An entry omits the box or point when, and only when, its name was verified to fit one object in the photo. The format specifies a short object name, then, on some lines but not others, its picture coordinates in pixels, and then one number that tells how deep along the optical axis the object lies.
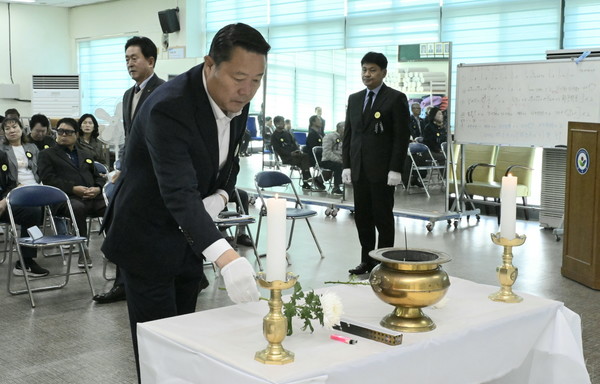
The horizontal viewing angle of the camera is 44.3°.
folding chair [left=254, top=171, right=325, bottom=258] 6.15
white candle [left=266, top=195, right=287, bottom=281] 1.53
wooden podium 5.17
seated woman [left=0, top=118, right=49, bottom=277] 5.64
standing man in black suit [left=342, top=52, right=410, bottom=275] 5.35
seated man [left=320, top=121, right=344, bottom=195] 9.23
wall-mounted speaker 12.88
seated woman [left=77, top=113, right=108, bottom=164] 7.65
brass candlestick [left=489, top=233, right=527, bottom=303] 2.12
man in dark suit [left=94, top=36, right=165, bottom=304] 4.44
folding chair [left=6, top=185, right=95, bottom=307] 4.89
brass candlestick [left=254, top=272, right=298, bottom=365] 1.53
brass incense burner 1.77
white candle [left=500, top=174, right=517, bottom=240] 2.17
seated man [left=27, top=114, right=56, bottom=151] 7.69
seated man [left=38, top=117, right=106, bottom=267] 5.98
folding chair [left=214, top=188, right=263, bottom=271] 5.56
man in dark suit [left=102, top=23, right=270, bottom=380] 1.77
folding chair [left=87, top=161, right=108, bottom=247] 7.12
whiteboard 7.06
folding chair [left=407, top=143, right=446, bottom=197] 8.37
